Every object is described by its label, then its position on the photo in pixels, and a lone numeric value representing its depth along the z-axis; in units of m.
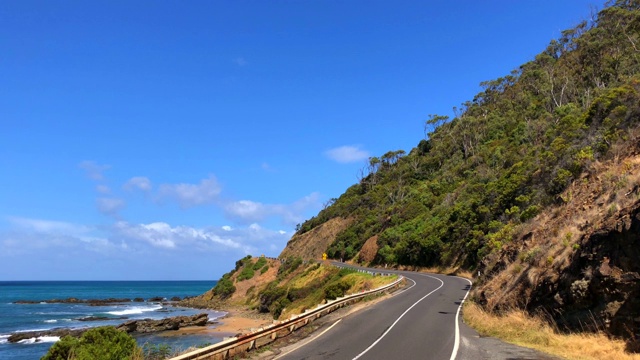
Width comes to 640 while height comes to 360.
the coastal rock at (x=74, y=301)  104.54
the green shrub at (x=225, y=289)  77.31
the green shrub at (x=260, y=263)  80.90
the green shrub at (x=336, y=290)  36.03
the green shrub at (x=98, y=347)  13.62
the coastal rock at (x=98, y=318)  64.31
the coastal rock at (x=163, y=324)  48.25
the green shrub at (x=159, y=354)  13.05
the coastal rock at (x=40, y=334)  44.84
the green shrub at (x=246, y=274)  78.50
